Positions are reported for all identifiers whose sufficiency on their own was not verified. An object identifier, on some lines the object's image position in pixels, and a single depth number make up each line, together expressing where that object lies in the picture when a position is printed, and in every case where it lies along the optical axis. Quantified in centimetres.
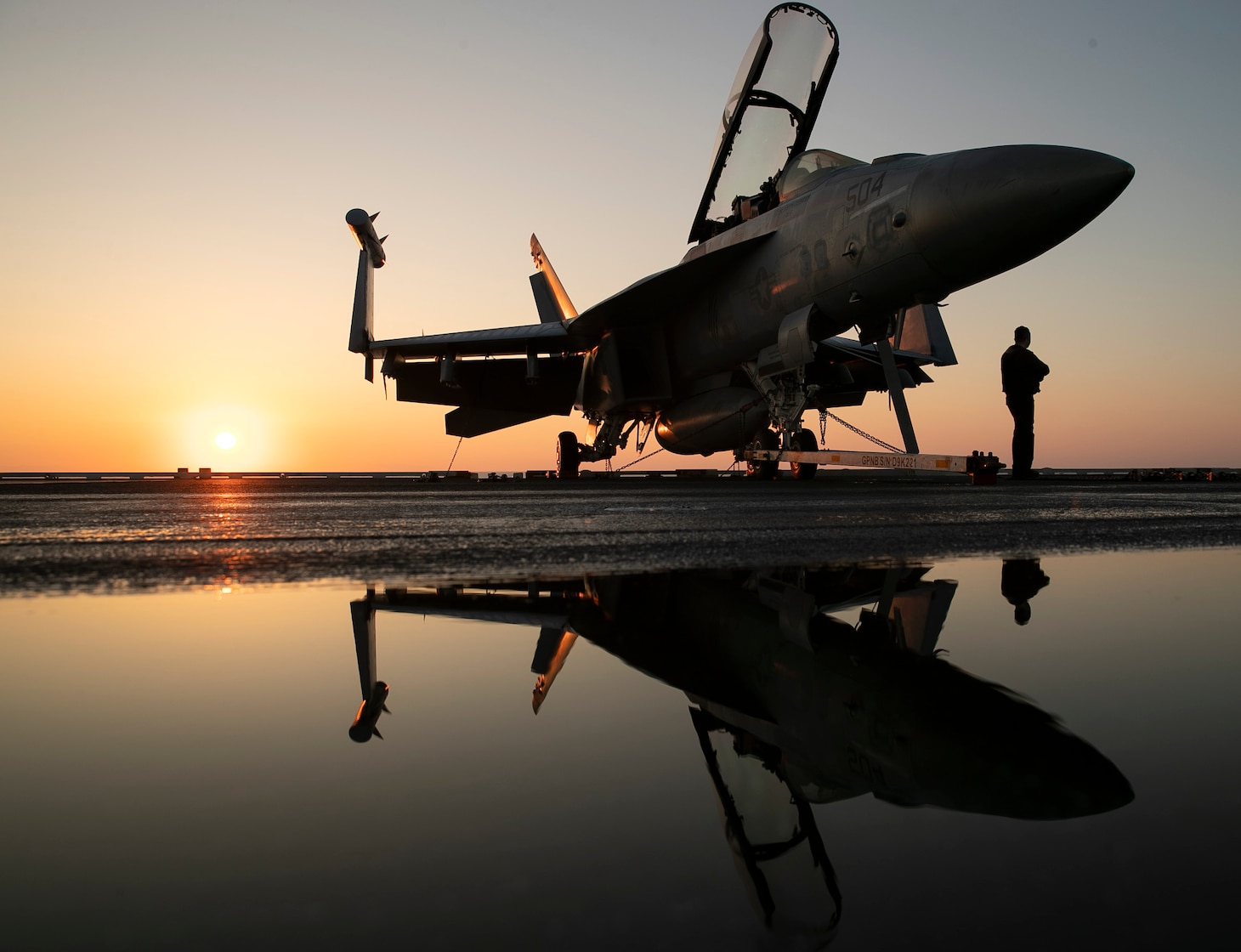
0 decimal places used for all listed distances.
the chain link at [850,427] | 995
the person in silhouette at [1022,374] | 1095
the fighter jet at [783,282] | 789
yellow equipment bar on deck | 817
